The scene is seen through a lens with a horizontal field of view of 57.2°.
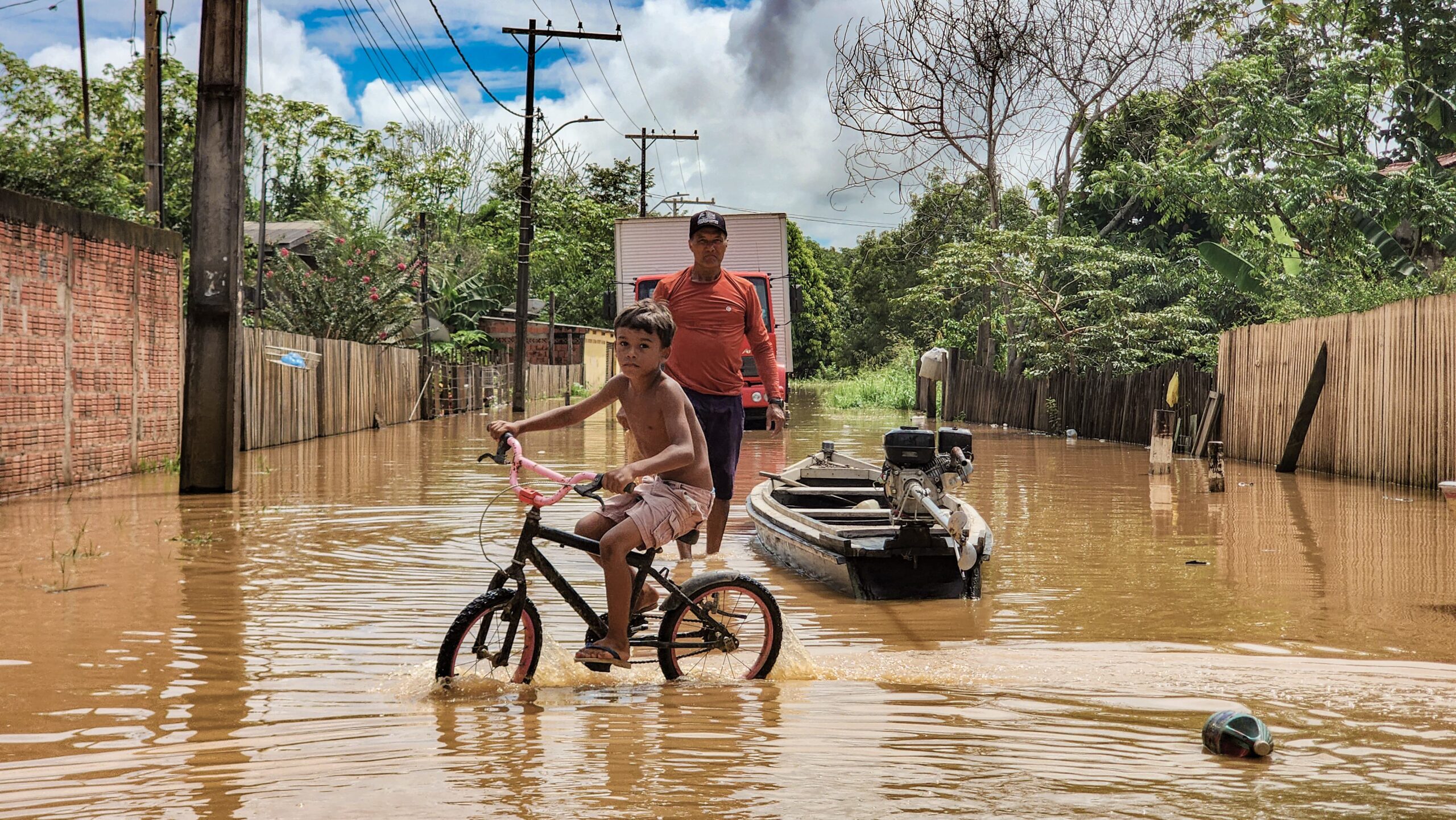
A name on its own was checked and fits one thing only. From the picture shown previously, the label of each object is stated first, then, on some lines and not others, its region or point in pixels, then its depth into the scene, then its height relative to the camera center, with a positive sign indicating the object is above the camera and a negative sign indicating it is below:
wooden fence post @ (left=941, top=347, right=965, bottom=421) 35.62 +0.53
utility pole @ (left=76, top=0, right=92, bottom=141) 32.97 +8.68
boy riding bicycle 5.13 -0.18
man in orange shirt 7.89 +0.39
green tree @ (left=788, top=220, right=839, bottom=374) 80.69 +6.43
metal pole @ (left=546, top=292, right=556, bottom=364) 52.25 +3.37
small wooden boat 7.39 -0.77
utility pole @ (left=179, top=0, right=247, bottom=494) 12.26 +1.47
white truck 22.97 +2.80
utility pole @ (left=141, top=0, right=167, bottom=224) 22.58 +4.74
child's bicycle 4.95 -0.82
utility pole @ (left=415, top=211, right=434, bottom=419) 31.53 +2.41
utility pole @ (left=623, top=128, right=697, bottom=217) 51.09 +10.60
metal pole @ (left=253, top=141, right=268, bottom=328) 24.67 +4.29
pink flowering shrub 26.75 +2.43
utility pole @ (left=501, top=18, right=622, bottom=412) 34.38 +4.85
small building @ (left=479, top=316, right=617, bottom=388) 60.75 +3.12
